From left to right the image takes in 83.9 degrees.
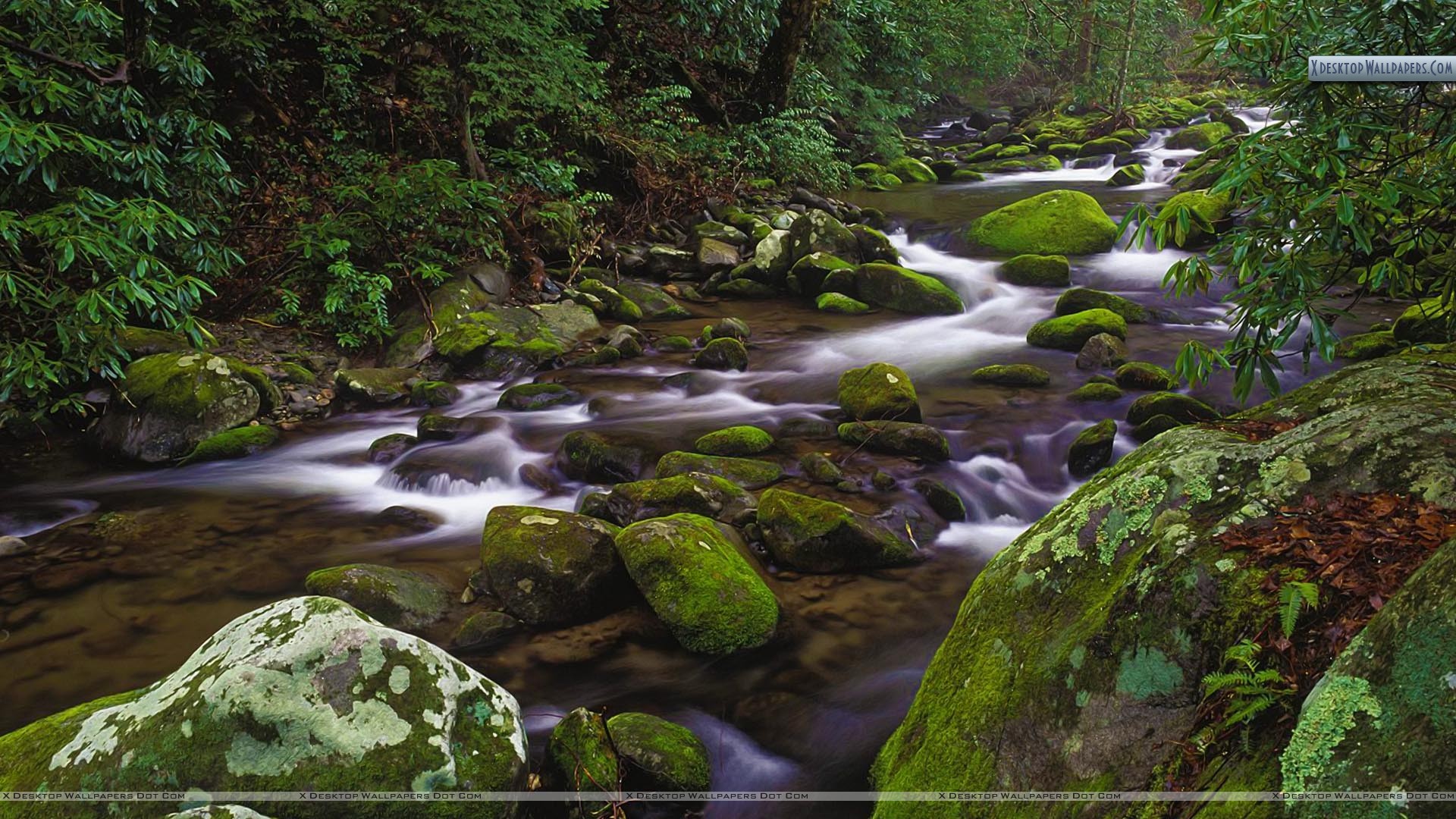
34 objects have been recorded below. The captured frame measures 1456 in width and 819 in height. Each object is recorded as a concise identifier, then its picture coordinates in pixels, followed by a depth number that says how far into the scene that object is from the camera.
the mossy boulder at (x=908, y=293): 10.93
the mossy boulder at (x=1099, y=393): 7.30
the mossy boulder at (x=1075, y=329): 8.90
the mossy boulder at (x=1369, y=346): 6.75
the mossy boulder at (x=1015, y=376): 7.99
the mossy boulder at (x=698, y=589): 4.31
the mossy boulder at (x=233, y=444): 6.96
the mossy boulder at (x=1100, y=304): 9.68
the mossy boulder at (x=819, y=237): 12.08
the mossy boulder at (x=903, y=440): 6.56
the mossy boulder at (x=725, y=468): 6.11
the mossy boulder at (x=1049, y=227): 12.45
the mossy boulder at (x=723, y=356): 8.99
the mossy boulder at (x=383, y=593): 4.50
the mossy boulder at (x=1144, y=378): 7.45
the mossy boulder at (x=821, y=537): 5.05
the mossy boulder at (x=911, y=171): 19.45
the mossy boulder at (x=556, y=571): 4.57
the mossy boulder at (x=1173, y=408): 6.42
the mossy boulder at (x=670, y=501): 5.46
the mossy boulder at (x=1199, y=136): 20.23
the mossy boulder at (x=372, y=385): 8.15
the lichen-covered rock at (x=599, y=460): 6.57
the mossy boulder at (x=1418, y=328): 6.14
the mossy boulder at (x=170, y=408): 6.89
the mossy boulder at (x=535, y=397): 8.05
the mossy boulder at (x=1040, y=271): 11.34
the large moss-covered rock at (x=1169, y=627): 1.46
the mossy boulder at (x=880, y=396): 7.08
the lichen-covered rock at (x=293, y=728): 2.52
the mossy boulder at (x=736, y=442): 6.74
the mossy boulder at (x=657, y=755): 3.22
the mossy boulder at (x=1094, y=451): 6.40
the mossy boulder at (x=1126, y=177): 17.91
